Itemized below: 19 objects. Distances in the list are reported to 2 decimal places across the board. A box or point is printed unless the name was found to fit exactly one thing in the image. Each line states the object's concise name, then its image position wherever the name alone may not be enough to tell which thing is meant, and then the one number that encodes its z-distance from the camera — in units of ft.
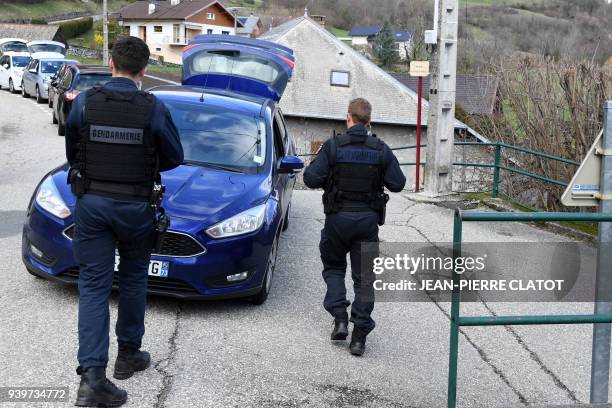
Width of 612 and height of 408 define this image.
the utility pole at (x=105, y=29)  142.85
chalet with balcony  304.50
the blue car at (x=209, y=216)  20.24
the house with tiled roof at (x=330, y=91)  132.67
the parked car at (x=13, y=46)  186.19
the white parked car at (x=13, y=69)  114.01
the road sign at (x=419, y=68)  45.44
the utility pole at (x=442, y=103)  45.16
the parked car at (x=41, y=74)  98.02
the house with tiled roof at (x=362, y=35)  319.02
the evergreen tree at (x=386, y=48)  249.14
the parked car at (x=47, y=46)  165.89
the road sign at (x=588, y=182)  14.49
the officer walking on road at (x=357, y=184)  18.52
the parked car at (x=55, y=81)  75.61
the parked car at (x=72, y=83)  67.87
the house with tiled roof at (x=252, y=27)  292.20
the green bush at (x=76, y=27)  304.91
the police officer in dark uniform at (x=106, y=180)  14.40
